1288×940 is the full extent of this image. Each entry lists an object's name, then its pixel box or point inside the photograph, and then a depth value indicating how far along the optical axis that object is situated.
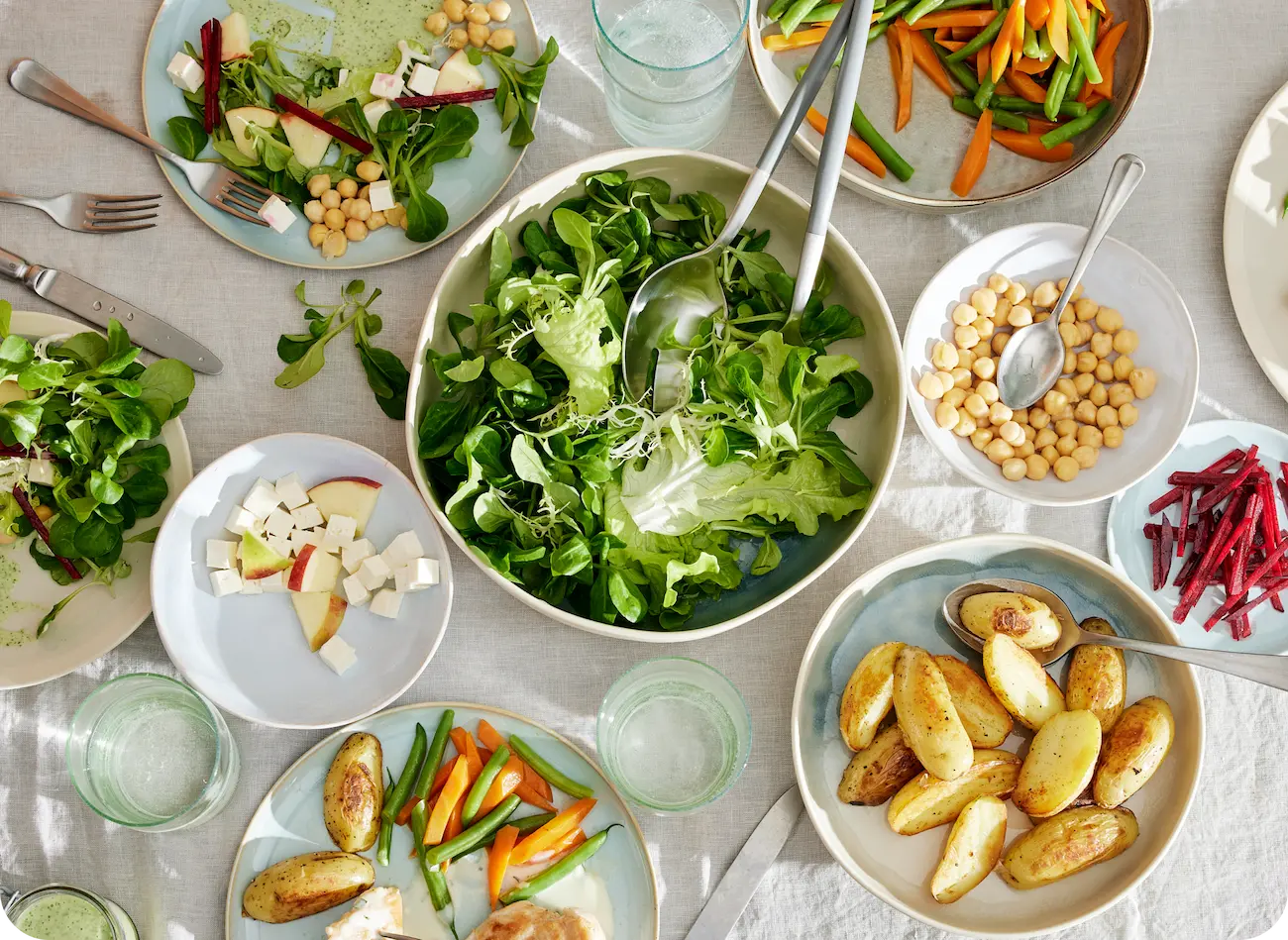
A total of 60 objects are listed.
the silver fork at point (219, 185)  1.44
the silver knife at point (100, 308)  1.44
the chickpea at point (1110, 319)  1.46
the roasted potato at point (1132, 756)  1.31
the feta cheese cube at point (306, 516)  1.39
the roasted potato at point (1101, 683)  1.35
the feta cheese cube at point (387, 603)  1.38
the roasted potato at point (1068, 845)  1.31
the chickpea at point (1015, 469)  1.42
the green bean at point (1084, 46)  1.38
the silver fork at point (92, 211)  1.48
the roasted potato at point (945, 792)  1.32
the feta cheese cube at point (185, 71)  1.42
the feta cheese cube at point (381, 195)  1.42
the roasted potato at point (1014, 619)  1.33
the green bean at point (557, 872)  1.36
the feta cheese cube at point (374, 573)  1.38
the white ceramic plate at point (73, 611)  1.39
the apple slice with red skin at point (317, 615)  1.40
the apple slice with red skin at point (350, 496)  1.40
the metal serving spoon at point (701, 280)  1.25
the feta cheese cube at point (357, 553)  1.39
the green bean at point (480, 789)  1.37
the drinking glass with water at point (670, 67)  1.40
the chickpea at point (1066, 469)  1.43
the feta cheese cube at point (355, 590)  1.38
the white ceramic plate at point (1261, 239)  1.49
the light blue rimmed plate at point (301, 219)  1.44
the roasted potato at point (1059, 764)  1.28
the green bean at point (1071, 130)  1.43
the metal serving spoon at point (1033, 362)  1.44
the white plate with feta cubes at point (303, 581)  1.37
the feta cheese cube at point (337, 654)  1.38
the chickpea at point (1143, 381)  1.43
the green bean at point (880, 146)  1.45
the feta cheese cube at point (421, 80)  1.43
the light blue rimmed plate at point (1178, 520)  1.46
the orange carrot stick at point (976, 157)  1.45
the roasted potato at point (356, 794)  1.36
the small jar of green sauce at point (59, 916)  1.36
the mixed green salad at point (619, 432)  1.26
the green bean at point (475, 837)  1.35
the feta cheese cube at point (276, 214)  1.43
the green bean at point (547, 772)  1.39
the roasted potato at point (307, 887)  1.34
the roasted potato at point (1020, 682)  1.31
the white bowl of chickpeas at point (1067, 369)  1.43
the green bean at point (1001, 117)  1.45
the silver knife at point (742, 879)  1.42
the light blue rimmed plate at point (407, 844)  1.39
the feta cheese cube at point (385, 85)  1.43
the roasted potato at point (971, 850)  1.30
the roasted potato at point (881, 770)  1.35
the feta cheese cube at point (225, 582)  1.38
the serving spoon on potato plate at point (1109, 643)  1.25
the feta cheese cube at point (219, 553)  1.38
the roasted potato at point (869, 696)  1.34
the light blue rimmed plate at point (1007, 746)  1.35
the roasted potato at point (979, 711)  1.34
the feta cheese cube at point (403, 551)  1.38
